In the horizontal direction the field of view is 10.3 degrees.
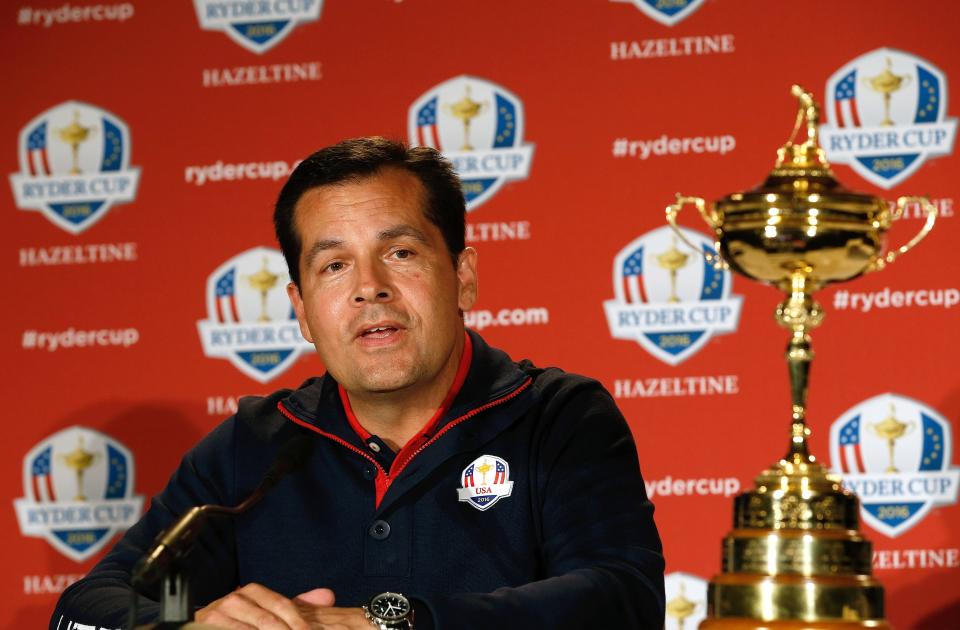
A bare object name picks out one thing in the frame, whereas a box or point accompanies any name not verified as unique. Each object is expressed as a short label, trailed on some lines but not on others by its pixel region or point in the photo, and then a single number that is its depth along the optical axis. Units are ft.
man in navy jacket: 15.60
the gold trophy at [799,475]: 14.91
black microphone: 14.37
